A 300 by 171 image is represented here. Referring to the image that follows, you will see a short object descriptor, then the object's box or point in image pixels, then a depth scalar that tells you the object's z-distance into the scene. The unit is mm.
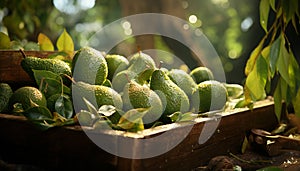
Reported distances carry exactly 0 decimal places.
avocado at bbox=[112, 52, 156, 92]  1281
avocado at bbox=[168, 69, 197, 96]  1329
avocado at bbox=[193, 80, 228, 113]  1340
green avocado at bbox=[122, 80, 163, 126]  1166
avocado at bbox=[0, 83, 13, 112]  1244
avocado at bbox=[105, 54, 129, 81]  1356
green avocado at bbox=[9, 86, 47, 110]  1194
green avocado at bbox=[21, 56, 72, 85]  1252
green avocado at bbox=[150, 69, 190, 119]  1223
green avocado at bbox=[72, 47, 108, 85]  1241
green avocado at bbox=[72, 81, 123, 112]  1169
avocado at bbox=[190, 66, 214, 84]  1487
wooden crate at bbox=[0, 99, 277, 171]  1062
